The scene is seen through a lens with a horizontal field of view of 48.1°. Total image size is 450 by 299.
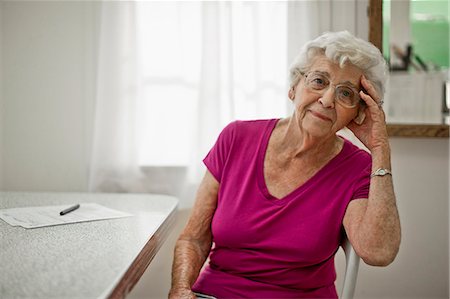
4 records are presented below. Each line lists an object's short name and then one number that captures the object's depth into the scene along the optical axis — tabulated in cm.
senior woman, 134
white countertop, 82
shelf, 196
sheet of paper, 127
